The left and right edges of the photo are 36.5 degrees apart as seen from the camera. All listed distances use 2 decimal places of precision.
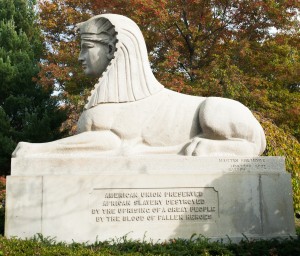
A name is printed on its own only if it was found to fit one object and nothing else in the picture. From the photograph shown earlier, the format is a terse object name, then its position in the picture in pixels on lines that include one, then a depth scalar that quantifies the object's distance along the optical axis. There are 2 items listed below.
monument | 6.77
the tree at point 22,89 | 16.86
